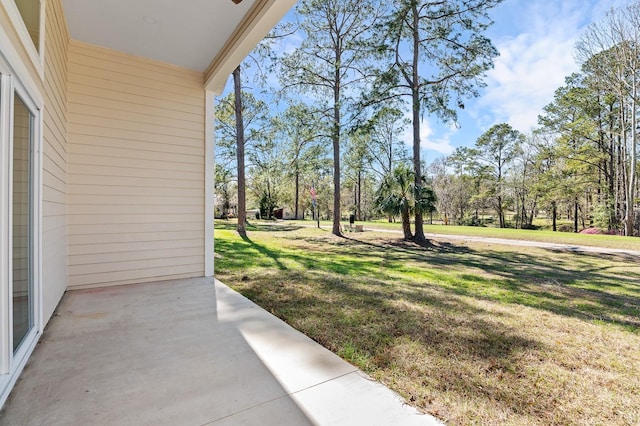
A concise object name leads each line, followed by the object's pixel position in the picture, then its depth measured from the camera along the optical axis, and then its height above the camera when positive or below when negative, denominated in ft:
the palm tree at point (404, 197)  27.91 +1.54
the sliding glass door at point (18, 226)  5.00 -0.27
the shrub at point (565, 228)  64.42 -3.25
